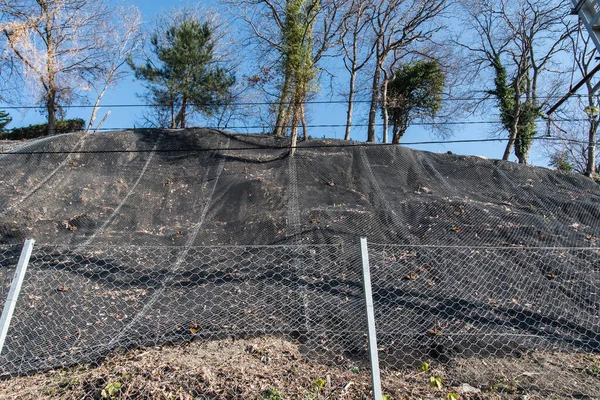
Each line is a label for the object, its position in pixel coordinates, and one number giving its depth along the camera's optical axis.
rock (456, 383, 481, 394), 3.01
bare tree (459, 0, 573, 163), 13.15
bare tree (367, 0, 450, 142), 13.31
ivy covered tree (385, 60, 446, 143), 15.76
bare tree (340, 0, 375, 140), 12.67
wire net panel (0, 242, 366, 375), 3.53
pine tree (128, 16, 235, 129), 14.36
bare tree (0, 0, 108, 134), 11.42
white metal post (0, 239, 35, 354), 2.36
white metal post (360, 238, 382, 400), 2.30
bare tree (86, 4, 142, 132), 13.83
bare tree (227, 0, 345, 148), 9.99
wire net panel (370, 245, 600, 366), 3.61
